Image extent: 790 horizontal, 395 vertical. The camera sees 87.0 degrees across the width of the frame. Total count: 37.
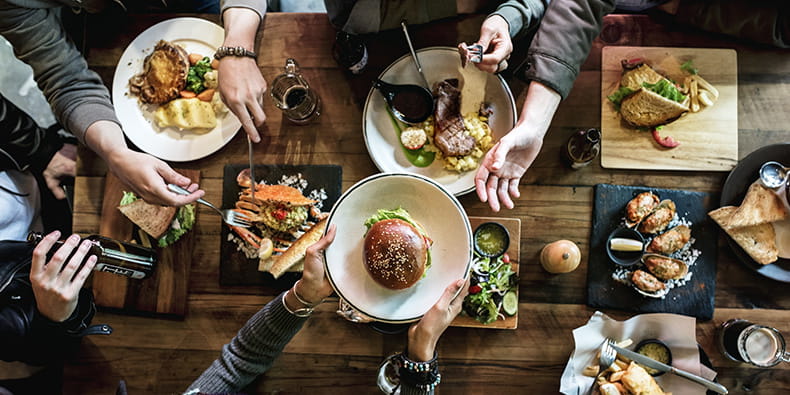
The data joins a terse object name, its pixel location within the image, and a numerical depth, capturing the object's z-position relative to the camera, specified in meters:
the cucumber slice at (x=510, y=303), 1.92
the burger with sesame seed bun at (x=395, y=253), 1.49
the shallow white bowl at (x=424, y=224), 1.57
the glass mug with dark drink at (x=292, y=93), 1.98
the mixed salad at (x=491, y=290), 1.88
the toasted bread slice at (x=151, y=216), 1.99
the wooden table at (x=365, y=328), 1.97
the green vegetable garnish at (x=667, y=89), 1.88
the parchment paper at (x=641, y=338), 1.88
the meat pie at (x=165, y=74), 2.03
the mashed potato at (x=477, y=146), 1.90
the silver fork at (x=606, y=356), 1.88
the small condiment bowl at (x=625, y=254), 1.92
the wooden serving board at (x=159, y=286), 2.05
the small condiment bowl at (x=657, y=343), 1.89
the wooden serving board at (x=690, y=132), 1.95
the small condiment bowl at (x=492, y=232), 1.94
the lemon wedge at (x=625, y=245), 1.91
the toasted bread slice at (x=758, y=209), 1.82
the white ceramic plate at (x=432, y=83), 1.92
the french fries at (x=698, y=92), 1.92
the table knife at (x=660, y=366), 1.80
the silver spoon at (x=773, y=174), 1.83
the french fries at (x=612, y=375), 1.83
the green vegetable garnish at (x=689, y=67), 1.95
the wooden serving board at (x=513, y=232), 1.97
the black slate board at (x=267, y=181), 2.04
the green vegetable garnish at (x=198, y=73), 2.06
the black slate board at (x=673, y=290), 1.94
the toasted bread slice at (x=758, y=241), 1.86
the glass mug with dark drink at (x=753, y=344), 1.83
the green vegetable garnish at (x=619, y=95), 1.94
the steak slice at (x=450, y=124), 1.88
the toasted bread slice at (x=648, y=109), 1.86
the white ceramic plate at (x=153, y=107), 2.04
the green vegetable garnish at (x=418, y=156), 1.98
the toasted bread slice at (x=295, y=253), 1.94
